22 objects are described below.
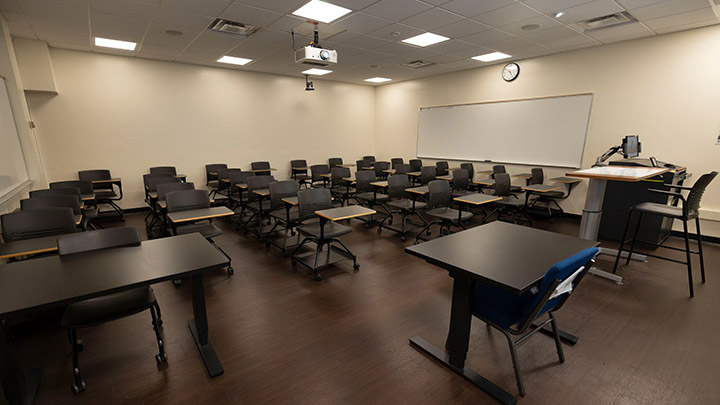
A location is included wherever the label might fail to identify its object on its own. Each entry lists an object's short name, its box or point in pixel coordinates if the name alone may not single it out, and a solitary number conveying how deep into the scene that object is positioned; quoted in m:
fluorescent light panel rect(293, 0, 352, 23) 3.74
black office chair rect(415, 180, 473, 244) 4.33
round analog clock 6.50
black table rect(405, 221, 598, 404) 1.72
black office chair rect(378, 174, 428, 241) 4.80
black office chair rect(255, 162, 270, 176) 7.74
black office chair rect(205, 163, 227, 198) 6.86
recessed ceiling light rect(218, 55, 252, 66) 6.33
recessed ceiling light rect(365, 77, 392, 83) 8.44
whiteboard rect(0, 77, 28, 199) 3.77
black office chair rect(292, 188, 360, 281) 3.56
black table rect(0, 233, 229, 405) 1.52
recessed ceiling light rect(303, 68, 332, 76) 7.45
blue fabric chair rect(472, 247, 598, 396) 1.58
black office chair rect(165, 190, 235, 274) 3.52
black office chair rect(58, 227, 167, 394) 1.88
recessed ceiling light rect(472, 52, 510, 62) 5.99
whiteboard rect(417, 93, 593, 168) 5.88
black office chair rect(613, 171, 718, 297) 2.96
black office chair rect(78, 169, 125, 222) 5.50
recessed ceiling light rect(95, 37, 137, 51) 5.05
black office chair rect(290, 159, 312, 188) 7.92
